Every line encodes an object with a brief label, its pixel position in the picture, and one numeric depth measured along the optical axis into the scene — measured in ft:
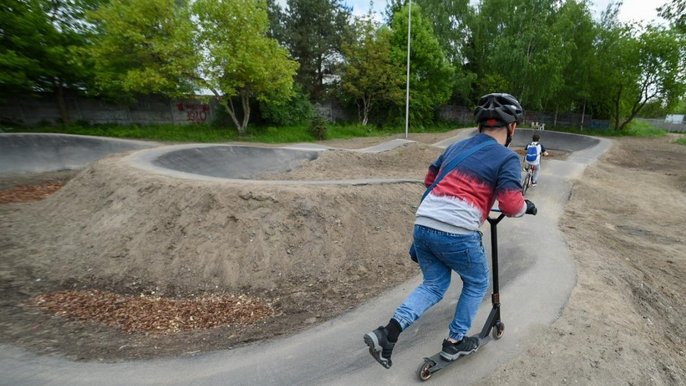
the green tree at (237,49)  53.93
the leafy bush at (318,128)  74.84
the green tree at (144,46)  51.72
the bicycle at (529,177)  31.60
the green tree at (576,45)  86.69
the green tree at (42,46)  48.83
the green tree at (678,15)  39.14
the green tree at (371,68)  88.02
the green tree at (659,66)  79.61
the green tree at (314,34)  90.89
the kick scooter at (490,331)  8.79
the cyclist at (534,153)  30.78
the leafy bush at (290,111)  74.34
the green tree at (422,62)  90.94
